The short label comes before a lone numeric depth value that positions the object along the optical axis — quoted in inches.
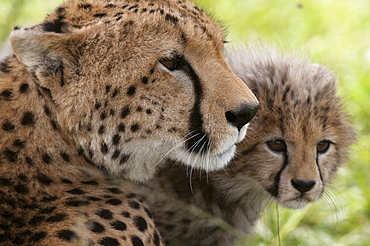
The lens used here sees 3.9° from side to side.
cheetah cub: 215.6
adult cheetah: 209.1
